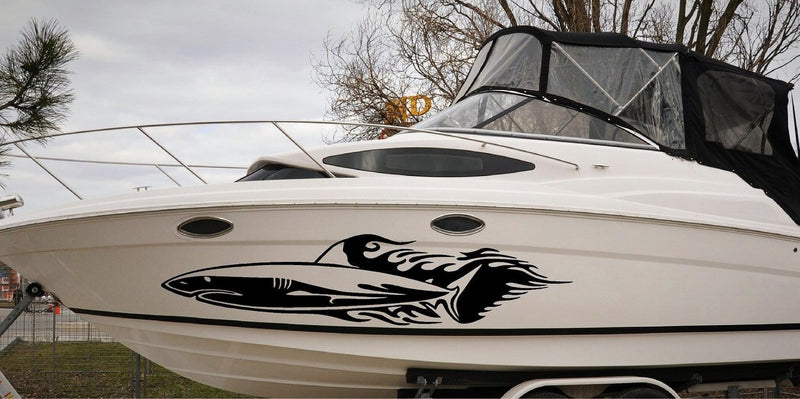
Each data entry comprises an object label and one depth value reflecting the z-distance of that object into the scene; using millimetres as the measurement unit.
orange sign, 10781
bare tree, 10820
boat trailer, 3992
